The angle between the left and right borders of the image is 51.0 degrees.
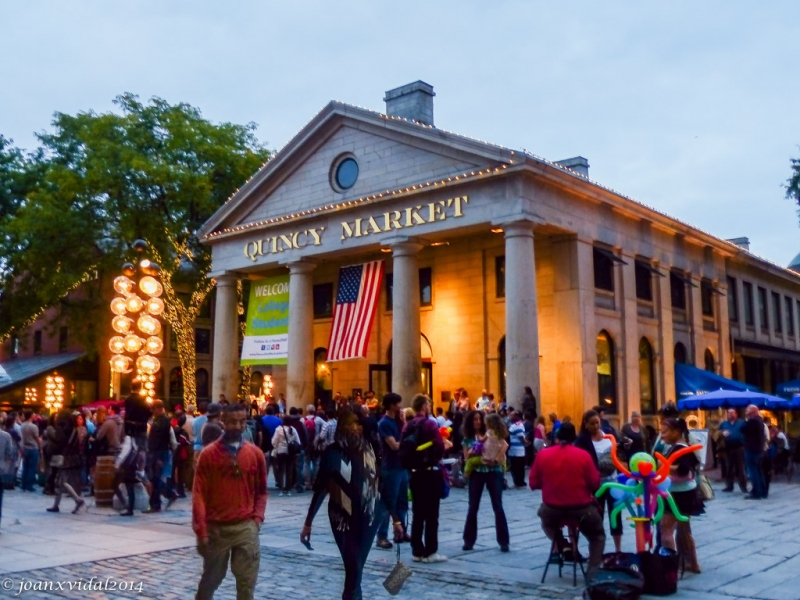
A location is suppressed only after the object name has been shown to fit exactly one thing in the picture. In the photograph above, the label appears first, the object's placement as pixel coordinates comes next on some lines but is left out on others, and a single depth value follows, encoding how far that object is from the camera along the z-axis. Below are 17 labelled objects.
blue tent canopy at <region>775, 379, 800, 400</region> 28.62
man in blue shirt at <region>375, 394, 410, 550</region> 10.15
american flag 26.38
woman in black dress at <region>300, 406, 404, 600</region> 6.47
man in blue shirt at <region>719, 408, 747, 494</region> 17.39
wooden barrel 16.11
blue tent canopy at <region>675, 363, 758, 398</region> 28.06
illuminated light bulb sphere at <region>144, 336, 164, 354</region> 19.32
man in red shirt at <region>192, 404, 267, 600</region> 6.11
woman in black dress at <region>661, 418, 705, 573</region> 8.65
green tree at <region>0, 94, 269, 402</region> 33.69
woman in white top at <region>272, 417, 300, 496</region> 17.67
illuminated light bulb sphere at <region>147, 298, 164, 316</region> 19.69
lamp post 19.02
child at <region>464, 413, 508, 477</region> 10.32
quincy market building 24.66
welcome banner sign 29.64
